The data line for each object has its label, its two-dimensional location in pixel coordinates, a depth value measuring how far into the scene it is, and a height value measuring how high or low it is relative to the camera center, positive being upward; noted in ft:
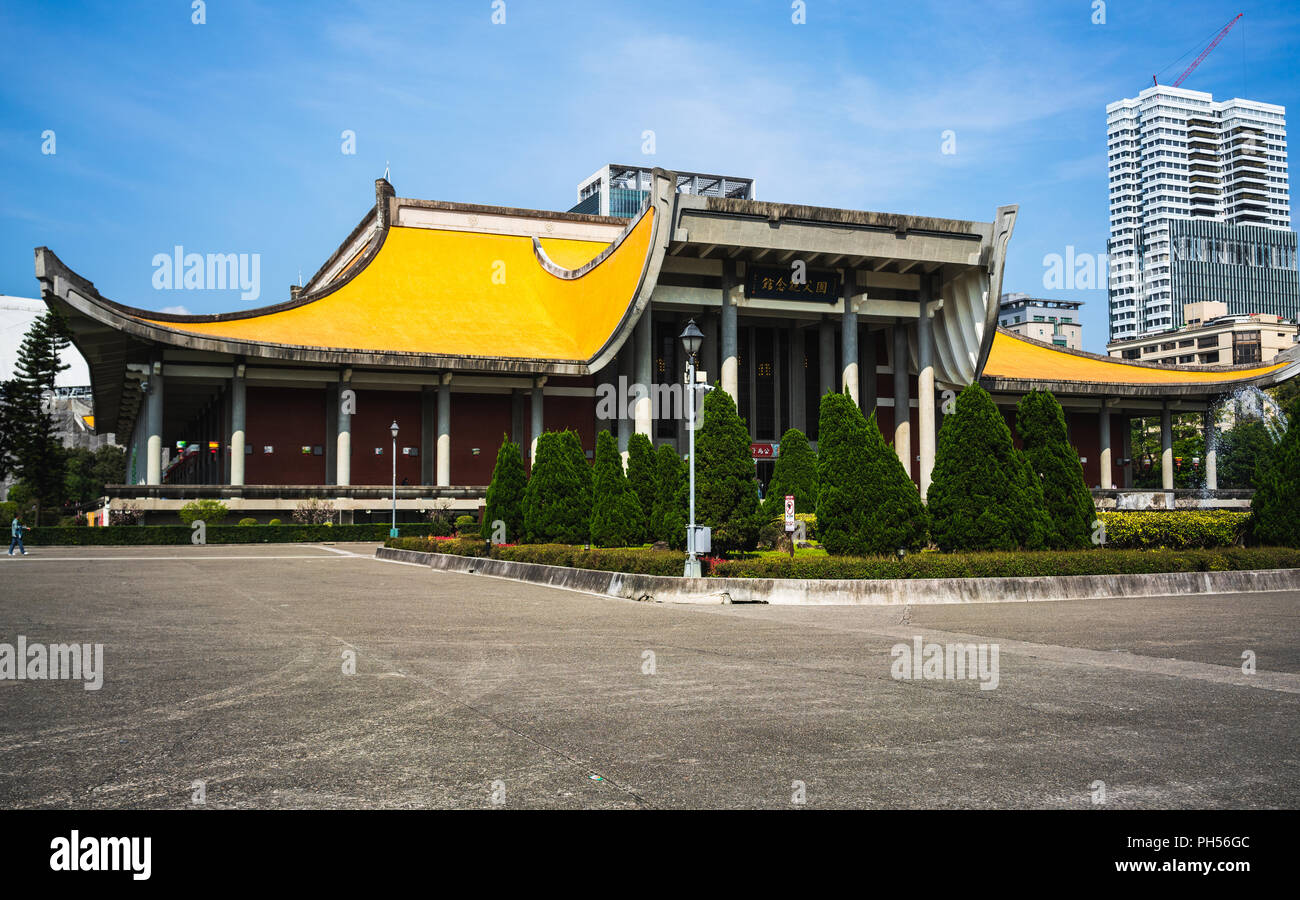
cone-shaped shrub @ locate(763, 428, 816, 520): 96.27 +0.30
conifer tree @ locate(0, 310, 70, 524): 175.83 +10.50
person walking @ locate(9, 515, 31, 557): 97.30 -5.17
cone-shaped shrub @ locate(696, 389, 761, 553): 61.57 -0.42
